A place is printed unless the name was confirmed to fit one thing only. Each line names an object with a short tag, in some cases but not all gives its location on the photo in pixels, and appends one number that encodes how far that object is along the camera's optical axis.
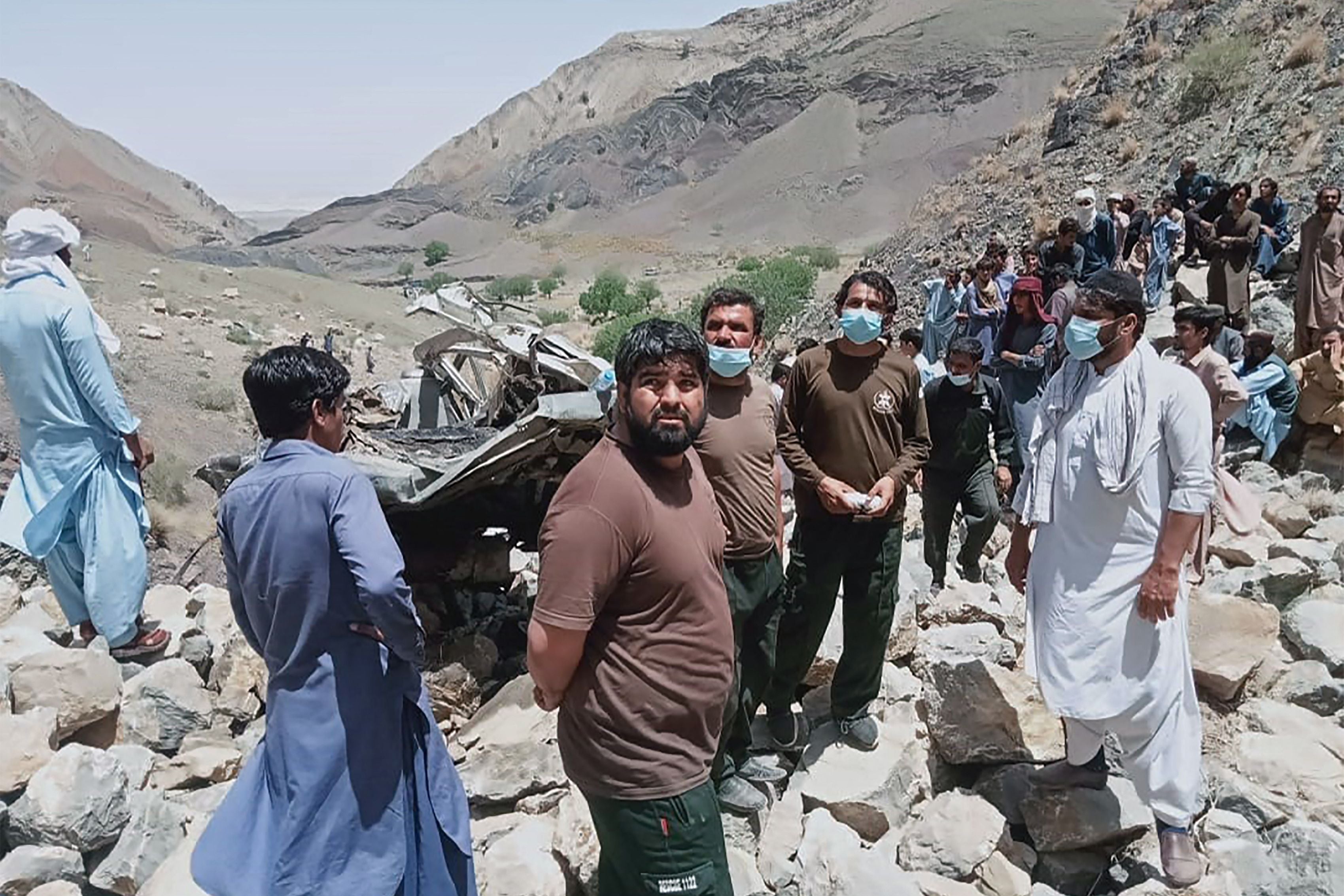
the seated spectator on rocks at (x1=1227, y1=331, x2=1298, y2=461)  6.11
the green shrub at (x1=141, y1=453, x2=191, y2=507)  9.12
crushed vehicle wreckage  3.48
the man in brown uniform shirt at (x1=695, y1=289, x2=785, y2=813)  2.66
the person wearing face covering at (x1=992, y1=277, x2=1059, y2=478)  5.67
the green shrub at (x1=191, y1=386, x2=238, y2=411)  12.79
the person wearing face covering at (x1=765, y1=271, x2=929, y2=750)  2.85
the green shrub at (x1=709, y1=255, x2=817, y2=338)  23.34
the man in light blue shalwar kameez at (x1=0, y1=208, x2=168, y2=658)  3.42
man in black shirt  4.46
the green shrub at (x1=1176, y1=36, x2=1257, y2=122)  15.96
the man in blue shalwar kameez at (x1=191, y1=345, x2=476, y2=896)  1.86
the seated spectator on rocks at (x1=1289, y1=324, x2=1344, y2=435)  6.09
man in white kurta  2.39
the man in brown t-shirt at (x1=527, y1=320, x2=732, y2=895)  1.80
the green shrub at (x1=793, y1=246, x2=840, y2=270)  37.53
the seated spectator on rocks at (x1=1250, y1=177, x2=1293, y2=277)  8.87
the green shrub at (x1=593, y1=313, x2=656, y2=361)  23.41
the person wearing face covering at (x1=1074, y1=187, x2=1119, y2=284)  8.98
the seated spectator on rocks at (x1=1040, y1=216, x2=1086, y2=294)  7.41
